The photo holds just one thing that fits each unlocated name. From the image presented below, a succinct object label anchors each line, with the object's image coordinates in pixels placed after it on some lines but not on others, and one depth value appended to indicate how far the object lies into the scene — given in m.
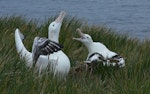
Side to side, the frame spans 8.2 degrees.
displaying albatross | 8.17
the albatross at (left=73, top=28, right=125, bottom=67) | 9.27
